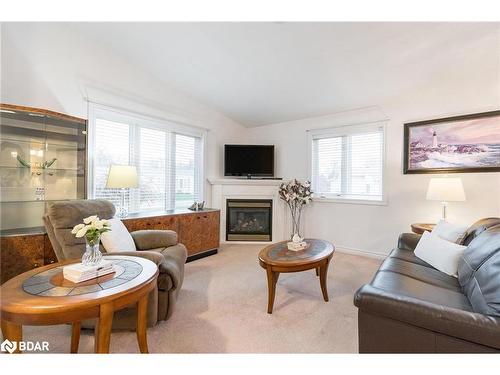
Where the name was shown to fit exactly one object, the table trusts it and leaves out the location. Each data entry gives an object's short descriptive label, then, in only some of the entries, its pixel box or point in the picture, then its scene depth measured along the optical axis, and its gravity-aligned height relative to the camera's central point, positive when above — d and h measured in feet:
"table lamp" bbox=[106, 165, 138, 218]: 9.27 +0.33
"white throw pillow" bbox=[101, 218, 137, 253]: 7.01 -1.63
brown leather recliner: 6.00 -1.93
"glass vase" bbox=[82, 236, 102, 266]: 4.88 -1.41
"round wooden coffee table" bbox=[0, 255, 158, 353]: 3.66 -1.86
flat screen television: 15.47 +1.72
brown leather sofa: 3.74 -2.26
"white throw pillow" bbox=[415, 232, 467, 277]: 6.64 -1.87
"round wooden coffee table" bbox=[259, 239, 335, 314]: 7.01 -2.18
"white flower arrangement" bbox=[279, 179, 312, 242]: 13.79 -0.48
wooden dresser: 7.01 -1.95
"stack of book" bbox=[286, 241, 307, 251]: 8.29 -2.03
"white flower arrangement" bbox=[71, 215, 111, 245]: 4.80 -0.89
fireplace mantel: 14.99 -0.43
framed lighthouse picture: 9.78 +1.99
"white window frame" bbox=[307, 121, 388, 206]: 12.32 +2.84
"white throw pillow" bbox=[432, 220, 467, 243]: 7.56 -1.36
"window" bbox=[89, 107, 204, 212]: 10.53 +1.44
